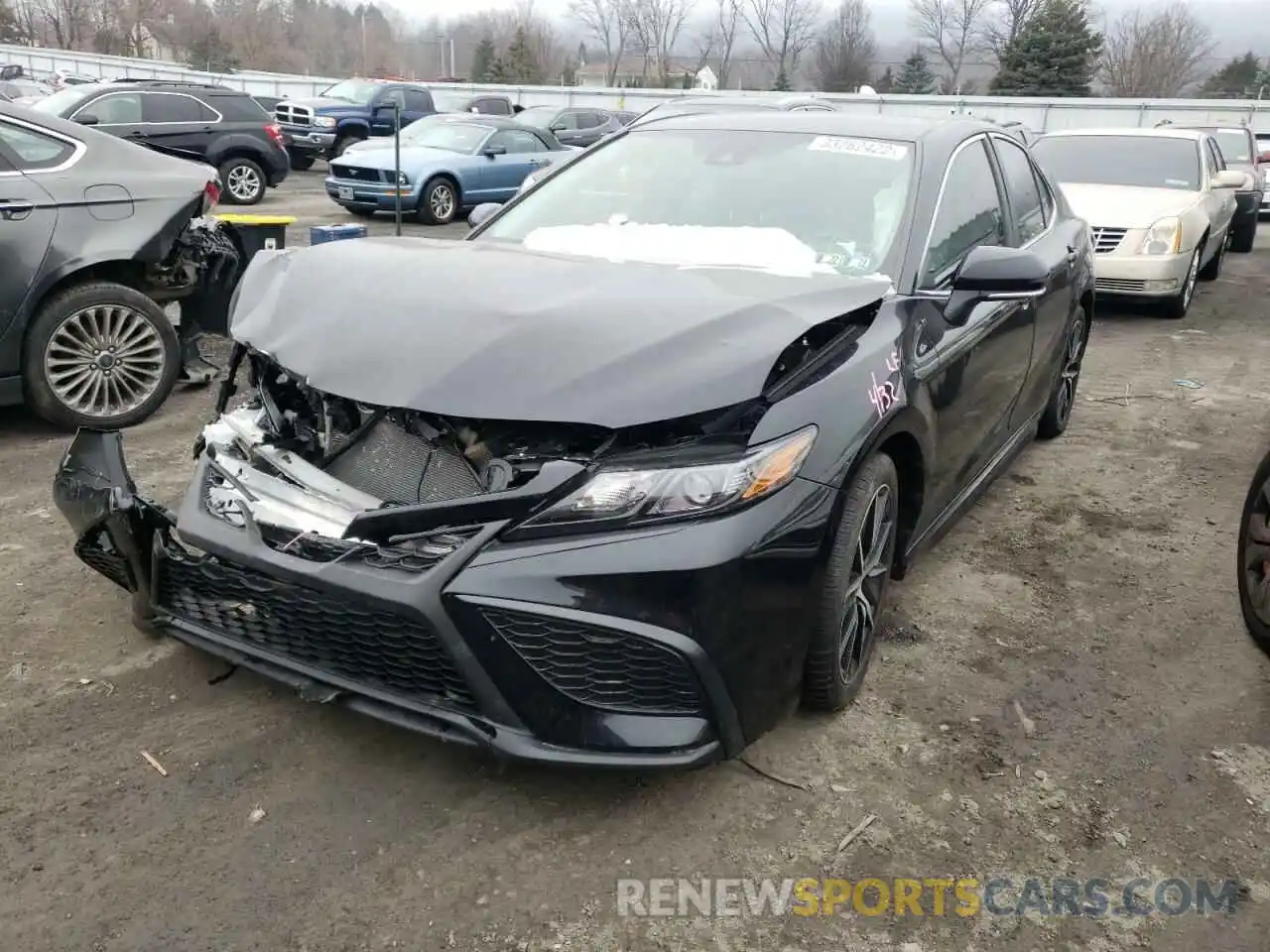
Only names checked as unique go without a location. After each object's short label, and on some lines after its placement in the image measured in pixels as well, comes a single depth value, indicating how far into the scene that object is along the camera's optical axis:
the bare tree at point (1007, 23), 56.95
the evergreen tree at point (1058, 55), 43.53
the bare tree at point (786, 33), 72.06
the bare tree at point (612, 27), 77.31
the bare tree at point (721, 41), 73.19
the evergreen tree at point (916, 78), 56.25
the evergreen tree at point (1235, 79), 51.36
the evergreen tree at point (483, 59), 63.47
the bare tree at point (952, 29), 65.31
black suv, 14.50
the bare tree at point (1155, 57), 56.25
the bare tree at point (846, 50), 63.66
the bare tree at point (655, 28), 76.69
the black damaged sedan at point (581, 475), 2.33
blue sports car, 14.76
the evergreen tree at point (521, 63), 56.97
